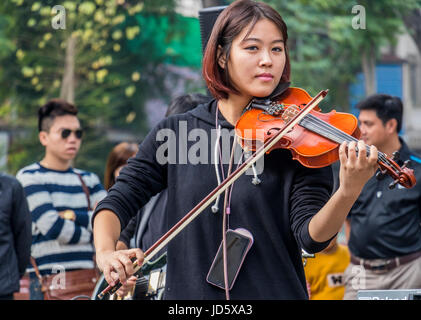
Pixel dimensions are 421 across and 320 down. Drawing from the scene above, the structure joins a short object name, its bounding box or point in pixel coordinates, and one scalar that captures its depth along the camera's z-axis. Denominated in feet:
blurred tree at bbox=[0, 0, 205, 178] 35.12
